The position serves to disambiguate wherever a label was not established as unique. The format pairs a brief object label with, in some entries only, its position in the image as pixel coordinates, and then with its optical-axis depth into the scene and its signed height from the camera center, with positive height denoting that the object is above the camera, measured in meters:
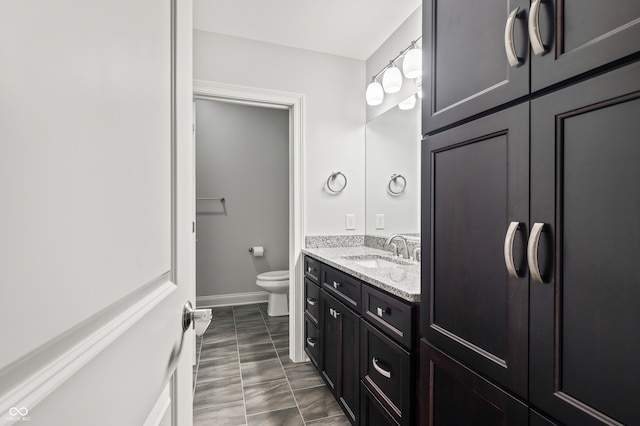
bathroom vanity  1.16 -0.59
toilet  3.39 -0.90
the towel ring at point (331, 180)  2.60 +0.24
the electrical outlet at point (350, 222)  2.65 -0.10
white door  0.22 +0.00
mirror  2.22 +0.30
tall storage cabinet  0.55 -0.01
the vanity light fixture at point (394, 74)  1.93 +0.94
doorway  2.47 +0.13
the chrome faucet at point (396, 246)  2.08 -0.25
